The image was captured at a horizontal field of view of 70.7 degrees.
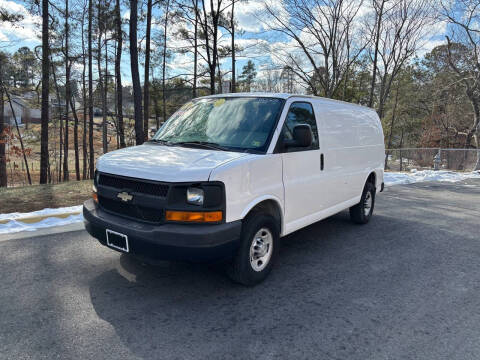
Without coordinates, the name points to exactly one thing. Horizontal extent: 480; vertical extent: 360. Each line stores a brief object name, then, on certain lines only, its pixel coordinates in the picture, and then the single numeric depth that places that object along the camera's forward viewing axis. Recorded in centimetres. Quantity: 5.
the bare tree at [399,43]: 1633
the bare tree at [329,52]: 1467
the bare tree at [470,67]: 2207
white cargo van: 307
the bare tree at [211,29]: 1530
